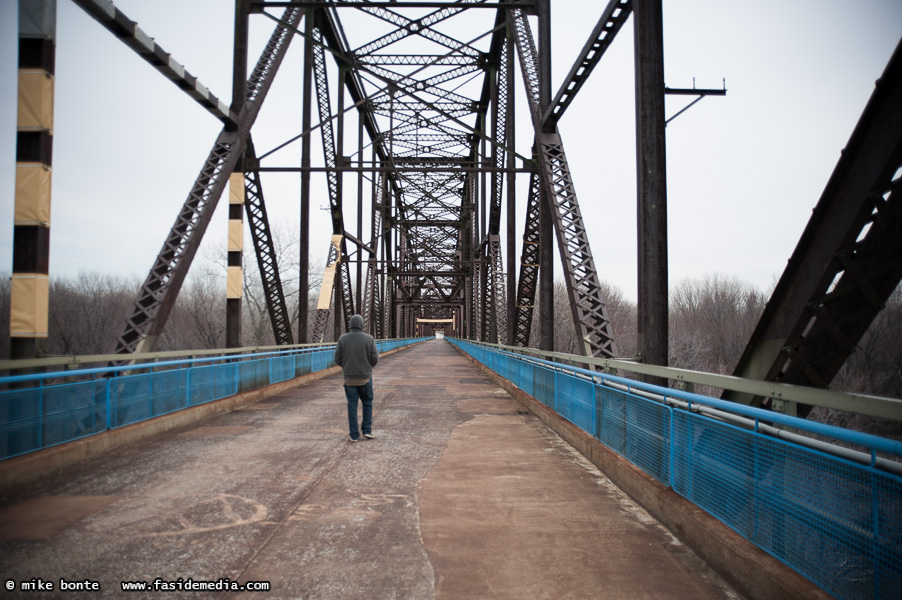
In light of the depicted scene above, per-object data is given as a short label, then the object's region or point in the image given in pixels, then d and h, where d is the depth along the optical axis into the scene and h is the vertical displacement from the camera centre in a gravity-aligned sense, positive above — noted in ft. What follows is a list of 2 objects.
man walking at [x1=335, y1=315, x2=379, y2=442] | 25.18 -2.47
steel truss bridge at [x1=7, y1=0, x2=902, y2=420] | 12.10 +5.85
